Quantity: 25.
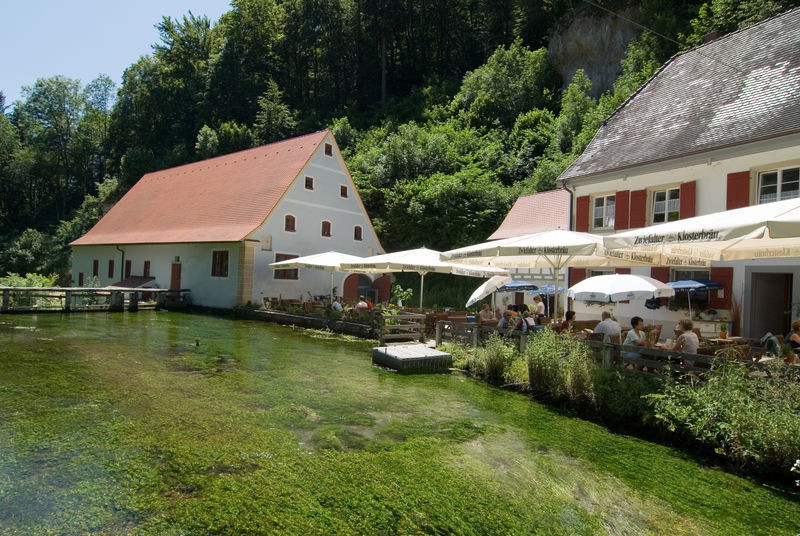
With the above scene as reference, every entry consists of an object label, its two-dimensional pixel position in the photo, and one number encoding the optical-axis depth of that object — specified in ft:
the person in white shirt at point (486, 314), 48.14
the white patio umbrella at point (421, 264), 51.93
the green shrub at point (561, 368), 28.86
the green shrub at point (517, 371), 33.19
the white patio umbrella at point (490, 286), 48.93
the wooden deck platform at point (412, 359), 38.81
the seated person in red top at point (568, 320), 37.27
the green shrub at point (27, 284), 79.77
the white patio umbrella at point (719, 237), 20.79
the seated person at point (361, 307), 61.82
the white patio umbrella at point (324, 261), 67.72
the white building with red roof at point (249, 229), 84.69
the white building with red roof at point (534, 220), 79.61
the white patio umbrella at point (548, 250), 31.68
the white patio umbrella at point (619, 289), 34.27
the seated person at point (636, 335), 30.90
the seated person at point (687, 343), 28.43
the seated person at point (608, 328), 33.81
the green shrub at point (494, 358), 34.86
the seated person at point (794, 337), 28.76
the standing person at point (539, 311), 50.21
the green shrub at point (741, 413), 19.95
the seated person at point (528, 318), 38.76
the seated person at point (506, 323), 40.55
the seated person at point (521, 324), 37.83
